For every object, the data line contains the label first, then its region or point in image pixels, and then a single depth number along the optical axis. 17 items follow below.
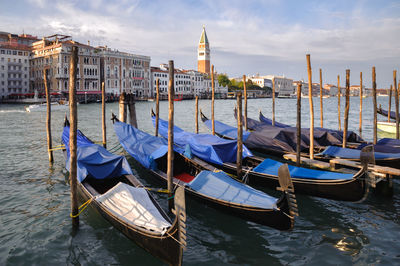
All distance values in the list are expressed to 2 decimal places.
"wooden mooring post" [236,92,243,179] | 6.62
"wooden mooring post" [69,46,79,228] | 4.59
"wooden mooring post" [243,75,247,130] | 12.87
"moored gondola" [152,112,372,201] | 5.39
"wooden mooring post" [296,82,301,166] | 7.49
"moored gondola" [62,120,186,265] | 3.54
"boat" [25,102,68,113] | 27.08
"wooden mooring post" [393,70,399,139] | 11.89
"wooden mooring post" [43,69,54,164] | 8.77
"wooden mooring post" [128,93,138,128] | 11.11
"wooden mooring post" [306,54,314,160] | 8.59
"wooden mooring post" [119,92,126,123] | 11.03
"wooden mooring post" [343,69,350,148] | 9.25
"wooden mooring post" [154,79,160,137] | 10.66
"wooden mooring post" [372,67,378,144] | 10.43
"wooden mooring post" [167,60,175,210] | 5.39
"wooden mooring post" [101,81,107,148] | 9.91
